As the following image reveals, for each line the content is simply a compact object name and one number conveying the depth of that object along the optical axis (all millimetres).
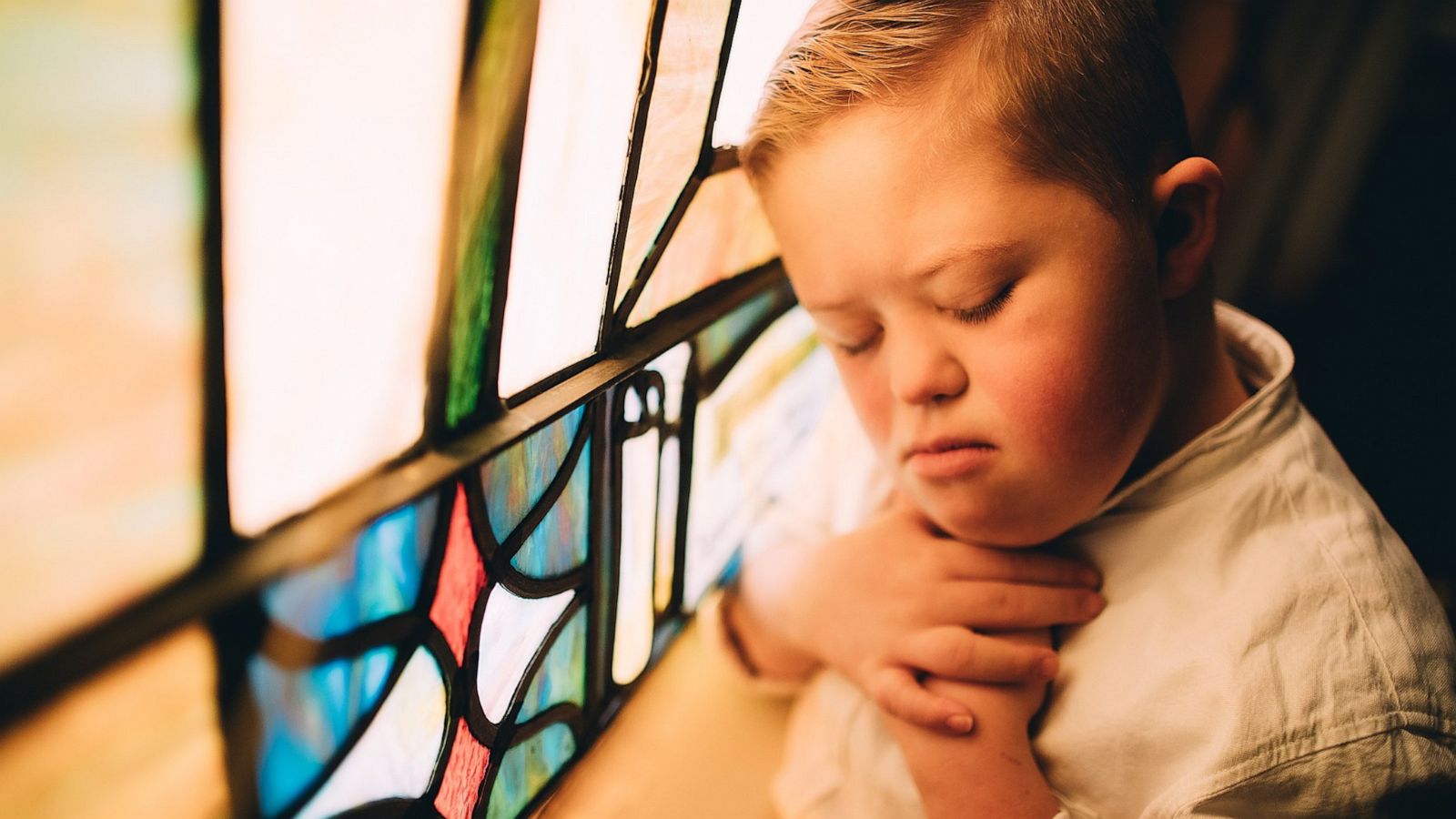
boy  579
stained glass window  365
